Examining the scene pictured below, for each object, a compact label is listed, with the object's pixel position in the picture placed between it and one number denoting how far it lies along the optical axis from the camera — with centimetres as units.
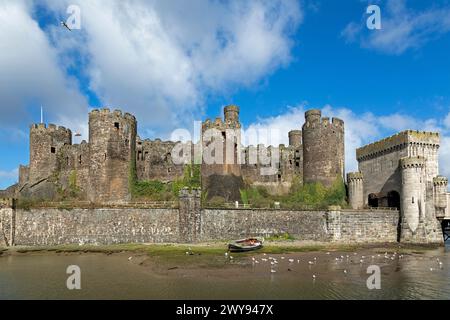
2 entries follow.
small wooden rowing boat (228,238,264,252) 3281
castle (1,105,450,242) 4106
